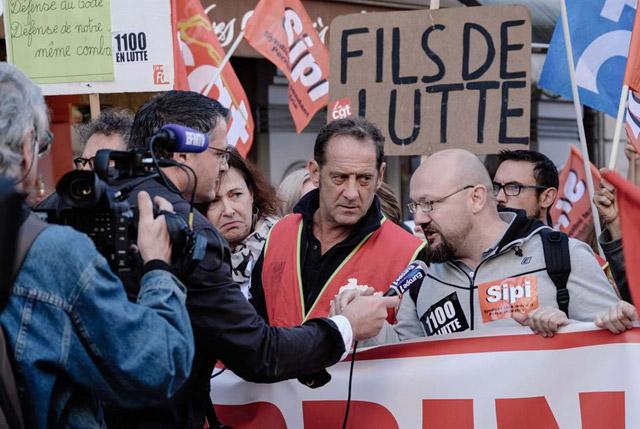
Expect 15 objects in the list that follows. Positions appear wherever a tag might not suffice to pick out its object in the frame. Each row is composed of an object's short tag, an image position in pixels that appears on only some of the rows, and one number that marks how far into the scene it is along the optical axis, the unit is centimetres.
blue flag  539
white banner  329
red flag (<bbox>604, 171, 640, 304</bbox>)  306
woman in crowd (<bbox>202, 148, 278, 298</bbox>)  511
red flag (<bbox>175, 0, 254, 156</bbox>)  643
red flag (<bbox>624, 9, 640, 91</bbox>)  497
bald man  359
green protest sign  554
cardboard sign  536
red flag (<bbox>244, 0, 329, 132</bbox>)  710
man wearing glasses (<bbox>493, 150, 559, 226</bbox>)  550
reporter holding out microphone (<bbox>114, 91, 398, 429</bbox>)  285
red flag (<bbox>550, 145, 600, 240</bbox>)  724
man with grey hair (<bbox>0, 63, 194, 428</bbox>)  225
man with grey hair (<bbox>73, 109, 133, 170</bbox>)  506
